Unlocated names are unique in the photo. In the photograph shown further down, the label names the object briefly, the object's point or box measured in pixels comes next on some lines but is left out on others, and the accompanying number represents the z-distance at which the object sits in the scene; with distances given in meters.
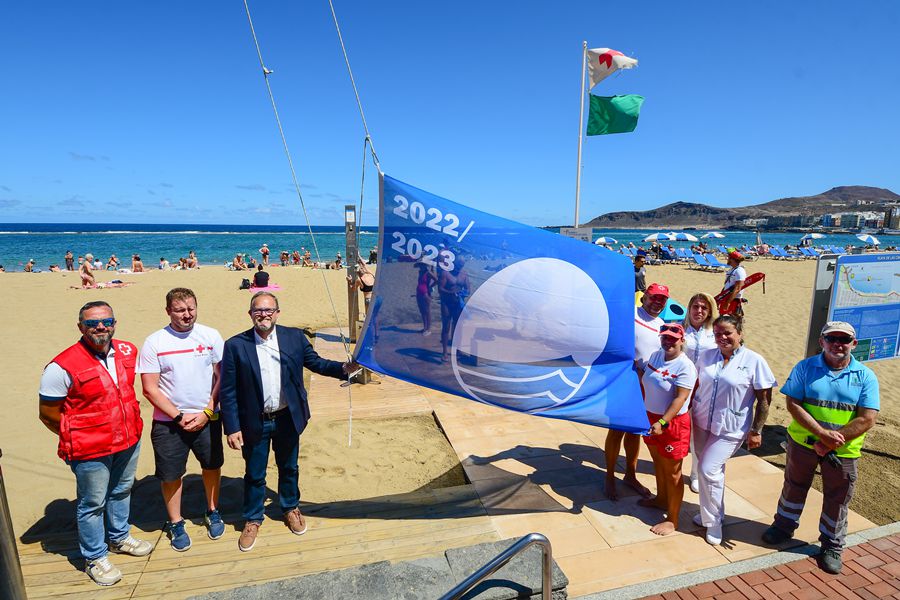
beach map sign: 4.92
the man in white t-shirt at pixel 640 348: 4.07
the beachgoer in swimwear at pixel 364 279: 8.05
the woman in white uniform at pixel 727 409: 3.58
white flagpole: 6.82
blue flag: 3.61
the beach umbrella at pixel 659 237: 33.44
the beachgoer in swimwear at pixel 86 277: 18.16
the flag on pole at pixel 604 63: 7.03
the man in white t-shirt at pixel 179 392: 3.25
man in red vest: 2.93
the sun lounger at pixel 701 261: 30.55
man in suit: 3.34
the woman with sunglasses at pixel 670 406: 3.54
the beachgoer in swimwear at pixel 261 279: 9.16
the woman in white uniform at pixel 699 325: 4.08
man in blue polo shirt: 3.26
